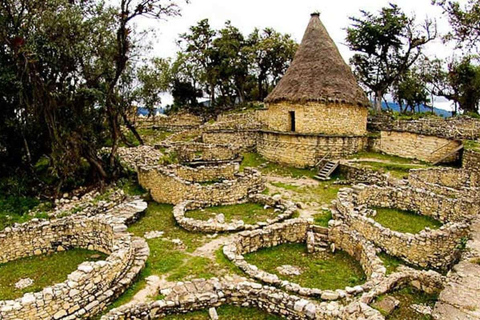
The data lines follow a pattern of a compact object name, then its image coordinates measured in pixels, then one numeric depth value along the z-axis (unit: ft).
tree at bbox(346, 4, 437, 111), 108.88
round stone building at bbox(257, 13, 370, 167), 72.49
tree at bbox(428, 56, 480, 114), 125.18
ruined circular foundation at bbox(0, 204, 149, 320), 22.89
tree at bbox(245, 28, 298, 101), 129.08
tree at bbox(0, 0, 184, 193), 42.39
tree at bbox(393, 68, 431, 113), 143.33
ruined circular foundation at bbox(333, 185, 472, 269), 30.86
